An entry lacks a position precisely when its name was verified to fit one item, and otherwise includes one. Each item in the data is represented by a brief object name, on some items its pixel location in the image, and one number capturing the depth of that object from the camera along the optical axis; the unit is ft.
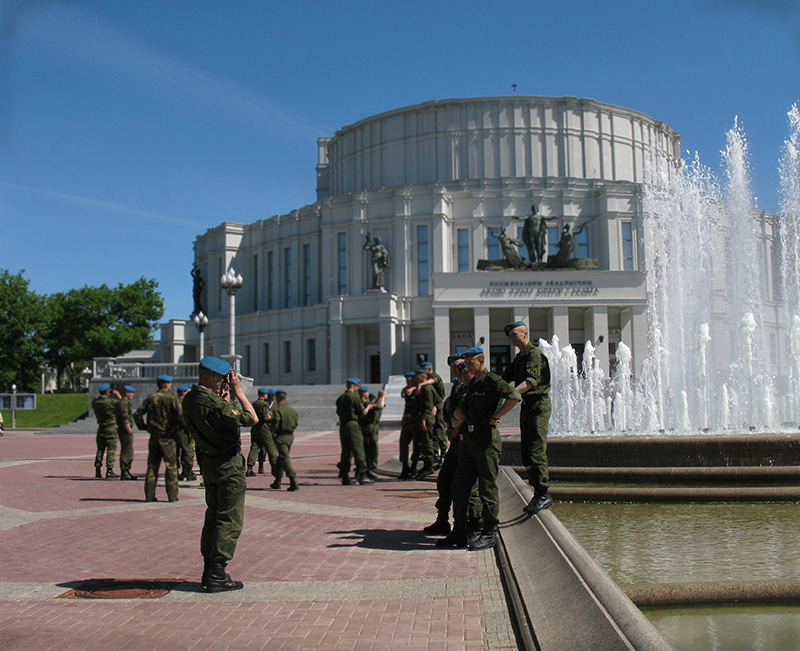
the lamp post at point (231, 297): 117.70
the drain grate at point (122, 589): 19.62
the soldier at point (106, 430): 49.16
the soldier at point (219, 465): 19.88
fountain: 67.41
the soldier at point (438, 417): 46.73
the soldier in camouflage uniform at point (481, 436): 23.00
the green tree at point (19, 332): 219.00
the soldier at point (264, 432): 41.86
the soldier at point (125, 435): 48.80
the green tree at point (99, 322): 248.32
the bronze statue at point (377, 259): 168.35
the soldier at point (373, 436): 47.96
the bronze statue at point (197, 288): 216.13
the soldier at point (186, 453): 47.26
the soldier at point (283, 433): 41.52
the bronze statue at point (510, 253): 156.46
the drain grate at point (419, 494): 38.60
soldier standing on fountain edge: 25.82
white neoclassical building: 153.99
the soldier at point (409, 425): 45.60
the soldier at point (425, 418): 44.86
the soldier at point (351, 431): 43.70
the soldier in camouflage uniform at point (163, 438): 37.81
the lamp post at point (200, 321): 133.38
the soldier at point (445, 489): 26.35
